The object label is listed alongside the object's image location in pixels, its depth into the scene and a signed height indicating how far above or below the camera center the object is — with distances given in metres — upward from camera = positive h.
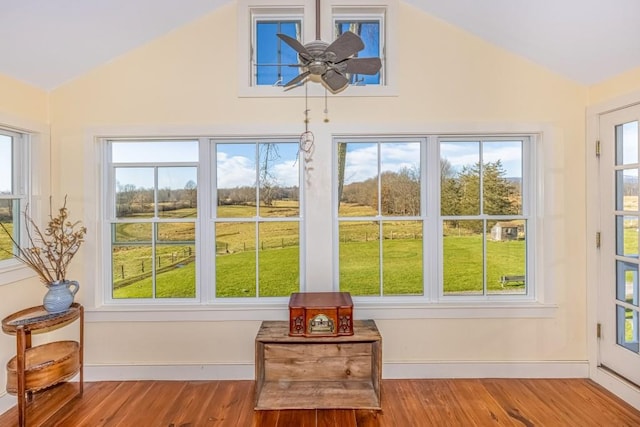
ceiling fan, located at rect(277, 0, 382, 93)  1.78 +0.88
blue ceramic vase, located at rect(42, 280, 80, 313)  2.44 -0.60
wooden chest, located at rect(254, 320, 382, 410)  2.42 -1.17
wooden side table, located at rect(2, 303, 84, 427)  2.16 -1.02
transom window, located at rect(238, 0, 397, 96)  2.82 +1.52
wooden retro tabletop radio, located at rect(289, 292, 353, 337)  2.43 -0.77
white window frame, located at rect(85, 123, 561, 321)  2.82 -0.46
